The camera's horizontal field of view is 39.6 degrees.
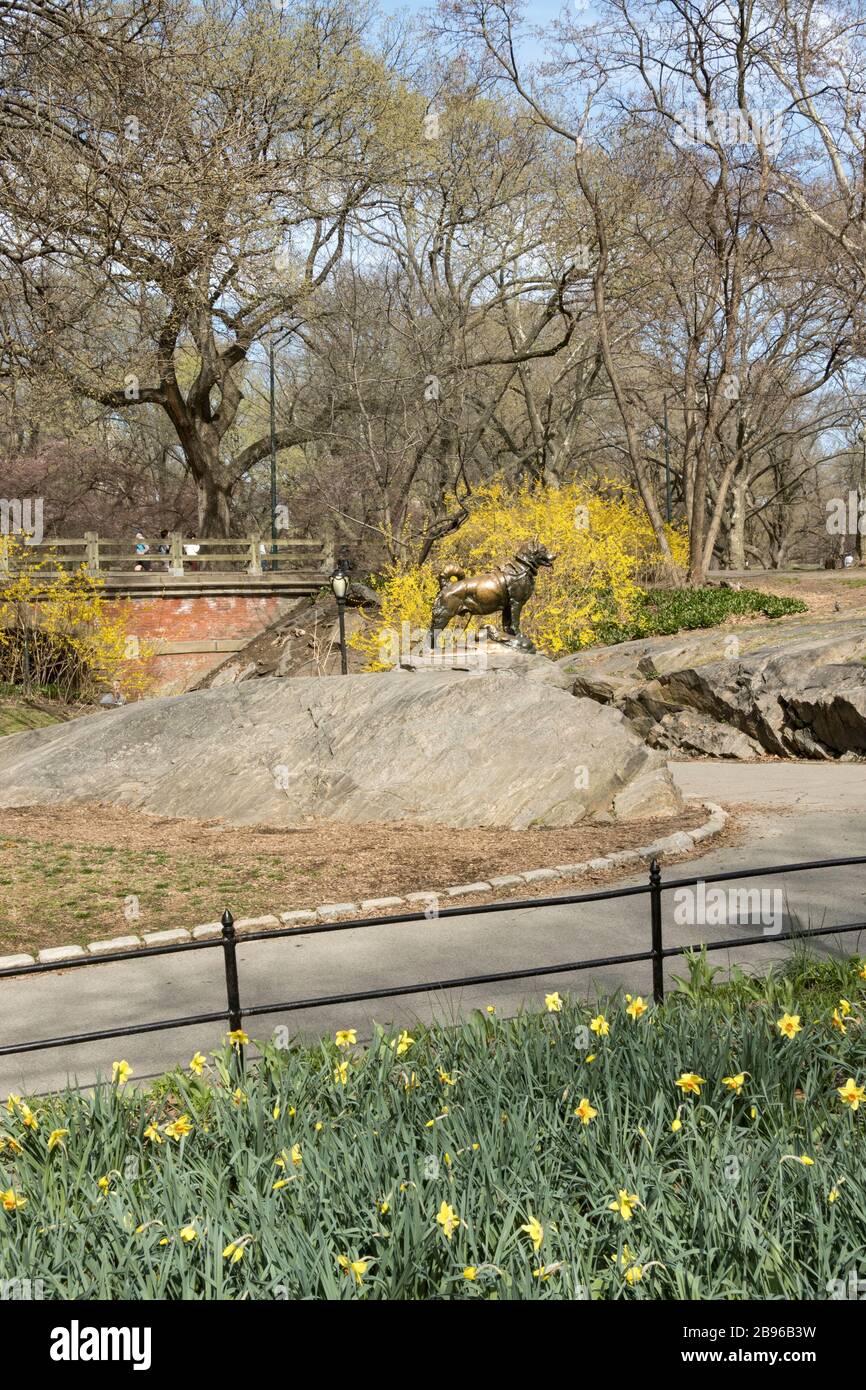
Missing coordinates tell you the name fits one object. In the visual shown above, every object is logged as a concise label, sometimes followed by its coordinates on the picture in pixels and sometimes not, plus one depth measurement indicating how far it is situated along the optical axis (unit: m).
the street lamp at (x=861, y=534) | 37.56
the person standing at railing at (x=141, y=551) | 33.74
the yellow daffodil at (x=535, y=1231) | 3.28
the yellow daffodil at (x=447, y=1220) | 3.30
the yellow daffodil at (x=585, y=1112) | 3.94
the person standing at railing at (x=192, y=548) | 35.31
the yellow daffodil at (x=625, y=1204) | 3.35
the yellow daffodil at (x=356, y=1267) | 3.13
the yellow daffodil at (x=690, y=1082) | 4.12
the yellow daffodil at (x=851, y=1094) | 4.03
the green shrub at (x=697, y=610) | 23.00
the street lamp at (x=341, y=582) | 21.72
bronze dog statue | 17.78
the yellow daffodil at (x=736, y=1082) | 4.18
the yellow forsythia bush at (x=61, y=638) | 28.31
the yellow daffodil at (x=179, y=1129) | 4.07
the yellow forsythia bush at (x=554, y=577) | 23.70
